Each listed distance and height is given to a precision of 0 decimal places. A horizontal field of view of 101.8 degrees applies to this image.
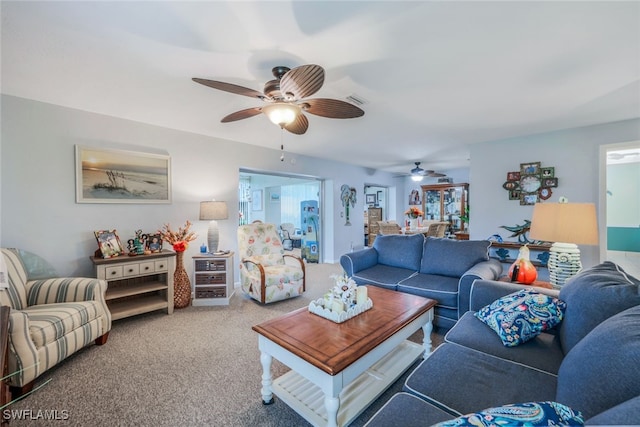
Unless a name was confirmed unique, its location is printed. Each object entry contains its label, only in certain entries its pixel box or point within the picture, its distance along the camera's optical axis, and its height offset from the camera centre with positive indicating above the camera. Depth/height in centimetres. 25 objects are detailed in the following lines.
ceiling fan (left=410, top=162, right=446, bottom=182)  604 +93
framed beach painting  285 +43
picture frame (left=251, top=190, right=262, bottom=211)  873 +38
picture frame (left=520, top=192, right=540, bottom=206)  384 +17
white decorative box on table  180 -67
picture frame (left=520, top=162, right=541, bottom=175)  383 +62
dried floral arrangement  322 -32
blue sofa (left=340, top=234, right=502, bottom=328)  244 -65
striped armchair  168 -77
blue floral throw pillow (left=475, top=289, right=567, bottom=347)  147 -62
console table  266 -83
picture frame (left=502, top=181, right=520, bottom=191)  398 +38
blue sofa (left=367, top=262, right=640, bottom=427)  76 -75
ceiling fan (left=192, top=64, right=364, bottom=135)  161 +83
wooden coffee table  134 -83
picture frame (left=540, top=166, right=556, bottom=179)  372 +54
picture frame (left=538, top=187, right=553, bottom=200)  376 +24
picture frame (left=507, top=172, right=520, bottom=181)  398 +52
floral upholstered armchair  333 -79
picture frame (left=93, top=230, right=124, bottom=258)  272 -34
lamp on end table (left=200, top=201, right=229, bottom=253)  344 -5
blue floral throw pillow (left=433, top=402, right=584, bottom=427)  58 -47
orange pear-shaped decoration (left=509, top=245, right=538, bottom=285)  219 -52
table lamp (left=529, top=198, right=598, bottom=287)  190 -16
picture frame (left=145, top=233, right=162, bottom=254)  308 -37
